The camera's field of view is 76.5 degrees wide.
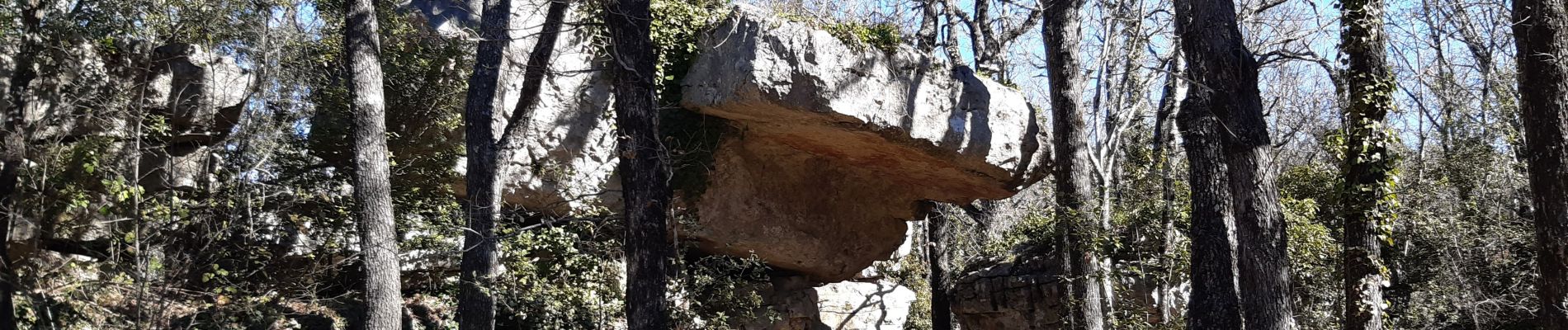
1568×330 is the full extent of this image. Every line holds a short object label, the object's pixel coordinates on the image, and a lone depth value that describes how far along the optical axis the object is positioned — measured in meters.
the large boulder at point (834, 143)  9.10
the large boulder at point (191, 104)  9.23
